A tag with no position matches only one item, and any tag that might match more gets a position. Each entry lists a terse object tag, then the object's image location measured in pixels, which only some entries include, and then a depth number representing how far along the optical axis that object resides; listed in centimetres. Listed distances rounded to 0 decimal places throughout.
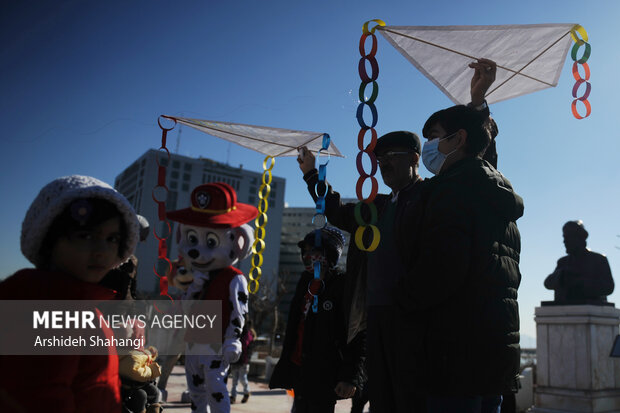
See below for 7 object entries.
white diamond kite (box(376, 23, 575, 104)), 348
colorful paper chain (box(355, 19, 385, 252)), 241
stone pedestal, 732
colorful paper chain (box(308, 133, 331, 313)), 294
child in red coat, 151
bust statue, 792
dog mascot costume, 360
